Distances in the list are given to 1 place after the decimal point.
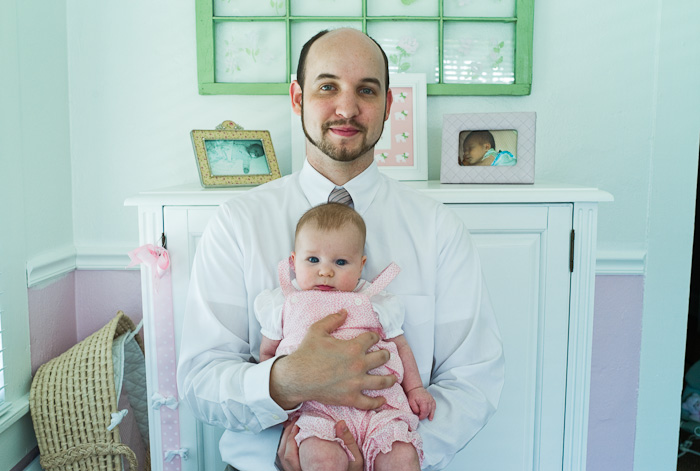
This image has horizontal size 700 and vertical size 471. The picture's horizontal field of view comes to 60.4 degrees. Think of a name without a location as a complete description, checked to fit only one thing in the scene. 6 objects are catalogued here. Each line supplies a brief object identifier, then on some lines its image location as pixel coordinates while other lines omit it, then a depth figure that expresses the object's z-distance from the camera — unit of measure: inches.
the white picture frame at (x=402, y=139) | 81.1
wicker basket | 71.8
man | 54.9
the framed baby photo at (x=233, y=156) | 74.3
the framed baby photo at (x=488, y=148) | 74.4
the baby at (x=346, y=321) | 48.1
